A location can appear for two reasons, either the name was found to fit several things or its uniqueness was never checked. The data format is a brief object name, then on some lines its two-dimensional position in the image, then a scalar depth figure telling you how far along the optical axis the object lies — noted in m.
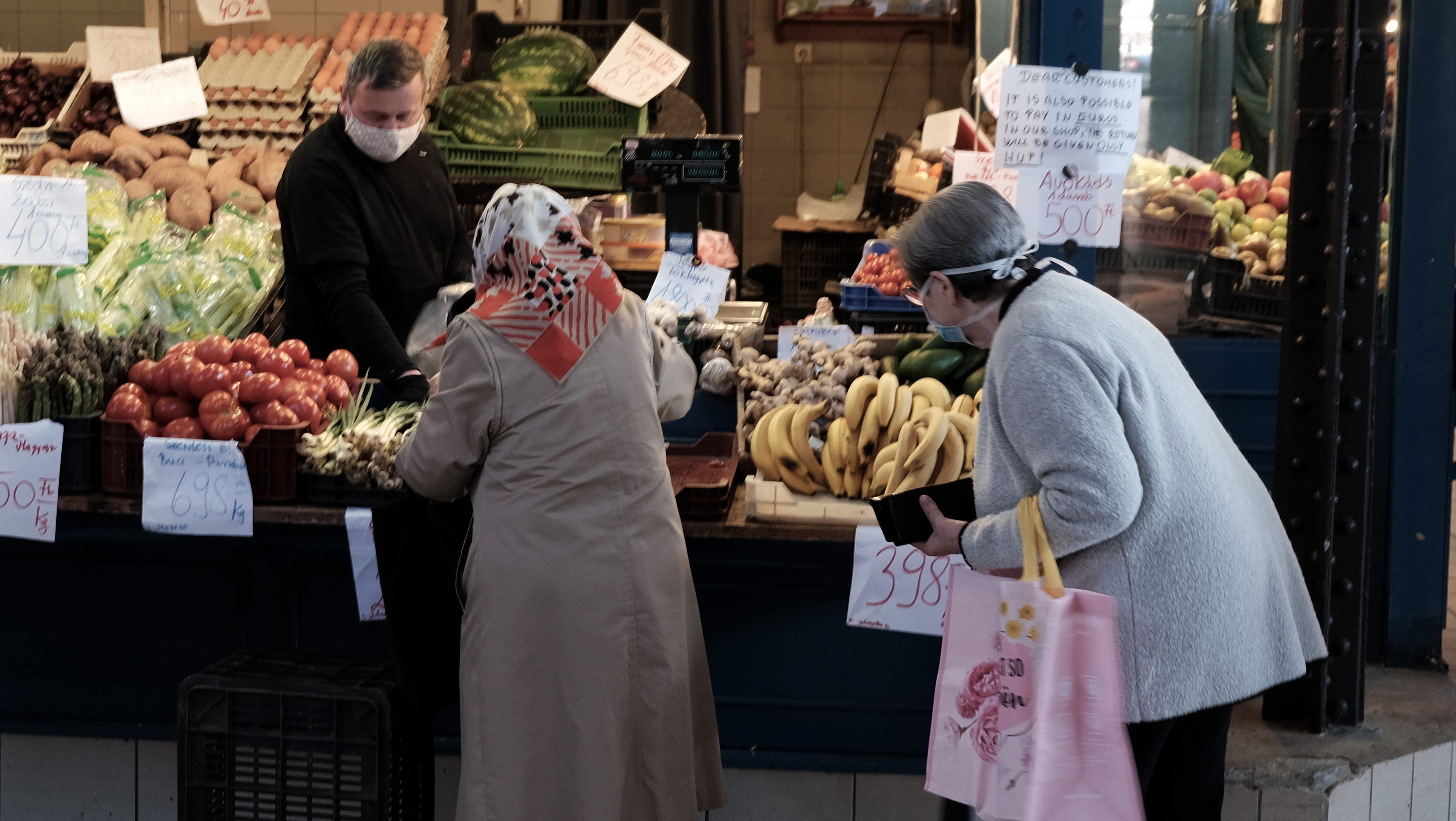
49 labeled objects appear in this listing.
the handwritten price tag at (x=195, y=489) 2.77
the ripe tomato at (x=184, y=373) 2.88
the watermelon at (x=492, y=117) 4.69
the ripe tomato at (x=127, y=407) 2.85
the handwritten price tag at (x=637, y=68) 4.46
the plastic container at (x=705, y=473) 2.79
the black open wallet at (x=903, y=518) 2.18
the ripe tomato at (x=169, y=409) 2.88
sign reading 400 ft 3.05
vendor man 3.38
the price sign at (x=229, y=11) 4.60
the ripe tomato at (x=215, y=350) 2.93
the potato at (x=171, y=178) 4.66
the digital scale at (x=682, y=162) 3.44
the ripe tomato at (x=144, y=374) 2.95
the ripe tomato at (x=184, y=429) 2.82
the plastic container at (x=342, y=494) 2.80
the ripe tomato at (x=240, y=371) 2.90
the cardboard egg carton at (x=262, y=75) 5.00
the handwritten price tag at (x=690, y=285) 3.54
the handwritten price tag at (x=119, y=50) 5.21
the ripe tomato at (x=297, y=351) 3.10
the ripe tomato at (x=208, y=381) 2.86
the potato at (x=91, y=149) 4.79
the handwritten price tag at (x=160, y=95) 4.33
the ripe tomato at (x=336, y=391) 3.02
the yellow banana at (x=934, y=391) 2.98
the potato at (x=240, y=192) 4.62
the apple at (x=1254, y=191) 4.14
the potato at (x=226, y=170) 4.70
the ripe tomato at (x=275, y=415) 2.83
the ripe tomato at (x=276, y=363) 2.95
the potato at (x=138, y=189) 4.59
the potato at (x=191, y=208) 4.53
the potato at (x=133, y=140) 4.79
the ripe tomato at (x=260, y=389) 2.86
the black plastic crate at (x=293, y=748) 2.49
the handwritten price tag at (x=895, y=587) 2.74
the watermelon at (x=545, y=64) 4.91
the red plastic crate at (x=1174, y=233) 4.00
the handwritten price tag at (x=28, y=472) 2.86
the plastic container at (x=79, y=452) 2.89
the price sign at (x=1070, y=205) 2.88
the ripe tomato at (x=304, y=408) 2.87
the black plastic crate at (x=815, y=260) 6.27
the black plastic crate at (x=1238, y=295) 3.88
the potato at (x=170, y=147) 4.87
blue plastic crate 3.70
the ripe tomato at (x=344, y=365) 3.16
